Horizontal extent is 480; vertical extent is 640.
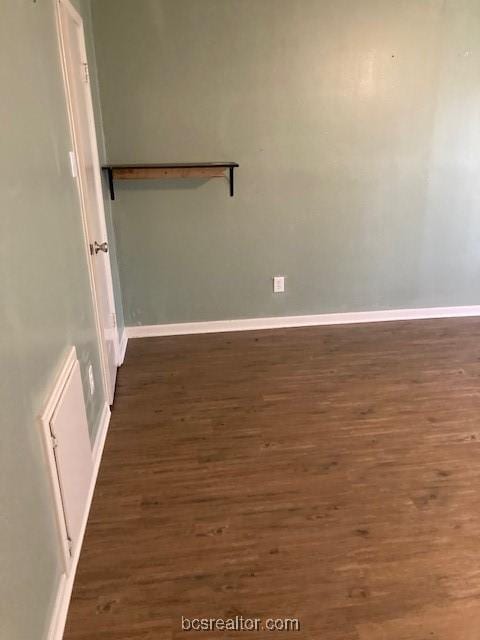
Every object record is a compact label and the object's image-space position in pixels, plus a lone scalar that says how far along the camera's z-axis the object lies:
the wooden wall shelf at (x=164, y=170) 3.35
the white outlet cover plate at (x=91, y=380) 2.38
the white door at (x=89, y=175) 2.26
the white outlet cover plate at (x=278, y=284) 3.89
